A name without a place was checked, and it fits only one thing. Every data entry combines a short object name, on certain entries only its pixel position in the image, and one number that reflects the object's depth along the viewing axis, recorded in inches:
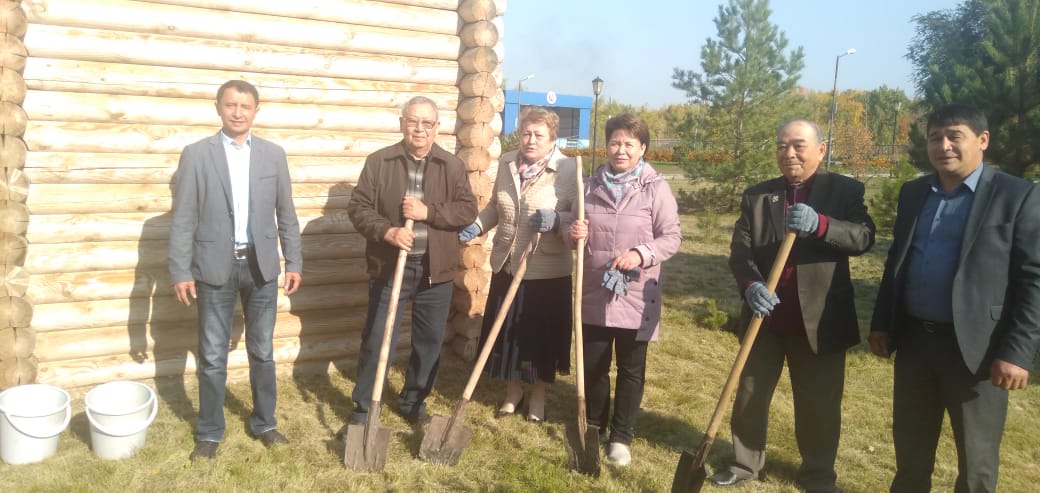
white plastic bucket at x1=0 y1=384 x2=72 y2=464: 151.6
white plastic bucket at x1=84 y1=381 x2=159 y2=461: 156.7
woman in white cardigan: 172.7
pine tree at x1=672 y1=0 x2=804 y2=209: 761.6
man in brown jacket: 169.0
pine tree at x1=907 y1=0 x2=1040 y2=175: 297.7
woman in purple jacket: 157.3
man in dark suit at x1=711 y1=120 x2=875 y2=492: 138.6
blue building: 2005.4
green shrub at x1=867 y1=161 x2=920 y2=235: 457.4
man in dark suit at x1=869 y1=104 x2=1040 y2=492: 117.5
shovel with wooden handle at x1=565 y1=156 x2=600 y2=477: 158.2
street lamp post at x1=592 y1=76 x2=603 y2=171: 903.7
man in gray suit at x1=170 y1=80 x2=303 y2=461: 155.3
